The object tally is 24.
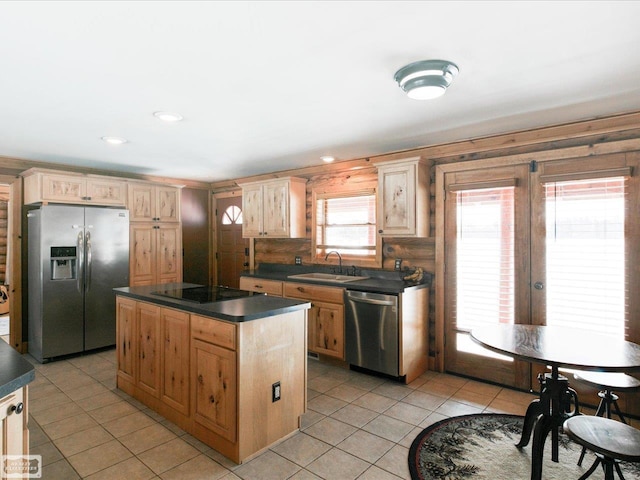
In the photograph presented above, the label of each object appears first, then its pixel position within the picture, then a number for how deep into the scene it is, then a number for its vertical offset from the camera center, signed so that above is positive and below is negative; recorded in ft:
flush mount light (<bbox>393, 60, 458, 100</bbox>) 6.77 +3.00
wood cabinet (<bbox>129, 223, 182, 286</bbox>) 16.63 -0.65
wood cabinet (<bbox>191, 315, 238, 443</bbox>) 7.59 -2.92
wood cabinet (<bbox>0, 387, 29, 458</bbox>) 4.39 -2.25
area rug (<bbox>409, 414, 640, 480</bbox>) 7.23 -4.58
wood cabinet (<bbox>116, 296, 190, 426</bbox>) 8.84 -2.99
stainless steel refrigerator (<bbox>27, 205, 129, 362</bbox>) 13.71 -1.35
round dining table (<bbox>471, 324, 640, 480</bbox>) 6.44 -2.16
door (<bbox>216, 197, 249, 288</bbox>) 19.99 -0.24
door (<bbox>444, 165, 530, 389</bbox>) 11.24 -0.83
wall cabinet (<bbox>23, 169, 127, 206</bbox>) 14.05 +2.05
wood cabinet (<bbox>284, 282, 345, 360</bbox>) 13.04 -2.86
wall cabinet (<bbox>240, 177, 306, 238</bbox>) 16.07 +1.34
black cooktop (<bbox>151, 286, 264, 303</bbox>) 9.27 -1.47
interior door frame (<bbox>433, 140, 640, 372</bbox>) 11.81 +0.03
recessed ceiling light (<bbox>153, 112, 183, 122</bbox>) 9.63 +3.21
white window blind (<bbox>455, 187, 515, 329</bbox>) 11.46 -0.64
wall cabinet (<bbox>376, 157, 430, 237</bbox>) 12.39 +1.35
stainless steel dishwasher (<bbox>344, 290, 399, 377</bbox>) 11.75 -3.04
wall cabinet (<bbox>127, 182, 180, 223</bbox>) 16.61 +1.69
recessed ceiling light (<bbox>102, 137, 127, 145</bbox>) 11.96 +3.24
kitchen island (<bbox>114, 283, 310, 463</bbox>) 7.59 -2.84
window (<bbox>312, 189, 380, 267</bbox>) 14.69 +0.48
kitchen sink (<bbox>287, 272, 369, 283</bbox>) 14.41 -1.57
